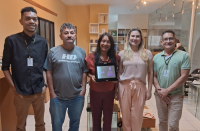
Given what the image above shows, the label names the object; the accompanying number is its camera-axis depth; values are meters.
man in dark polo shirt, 1.50
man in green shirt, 1.65
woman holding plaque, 1.62
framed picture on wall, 4.08
